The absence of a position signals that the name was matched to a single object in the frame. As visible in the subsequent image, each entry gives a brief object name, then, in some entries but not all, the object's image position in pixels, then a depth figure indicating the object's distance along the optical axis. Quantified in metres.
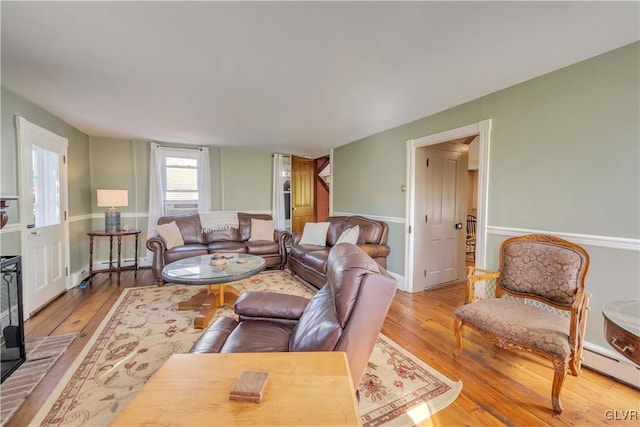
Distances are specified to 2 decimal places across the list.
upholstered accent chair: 1.60
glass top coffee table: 2.52
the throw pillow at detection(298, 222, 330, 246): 4.27
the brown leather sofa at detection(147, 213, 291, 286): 3.84
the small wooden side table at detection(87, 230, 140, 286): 3.96
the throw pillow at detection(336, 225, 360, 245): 3.59
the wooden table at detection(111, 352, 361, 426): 0.69
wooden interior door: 6.41
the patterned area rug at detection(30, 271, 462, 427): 1.53
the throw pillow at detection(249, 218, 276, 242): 4.77
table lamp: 4.12
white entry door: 2.72
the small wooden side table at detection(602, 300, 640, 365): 1.09
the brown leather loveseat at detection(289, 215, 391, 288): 3.47
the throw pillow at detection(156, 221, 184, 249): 4.03
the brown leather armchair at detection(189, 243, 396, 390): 1.18
